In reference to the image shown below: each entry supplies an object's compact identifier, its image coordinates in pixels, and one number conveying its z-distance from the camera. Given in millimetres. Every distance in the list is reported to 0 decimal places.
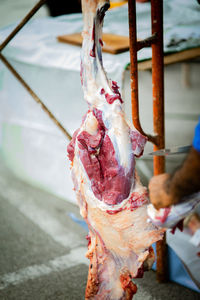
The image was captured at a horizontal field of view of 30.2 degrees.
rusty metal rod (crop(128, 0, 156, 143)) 1773
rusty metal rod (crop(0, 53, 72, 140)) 2393
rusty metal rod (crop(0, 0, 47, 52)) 2106
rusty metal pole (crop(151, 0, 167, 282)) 1896
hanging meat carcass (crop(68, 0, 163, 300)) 1703
